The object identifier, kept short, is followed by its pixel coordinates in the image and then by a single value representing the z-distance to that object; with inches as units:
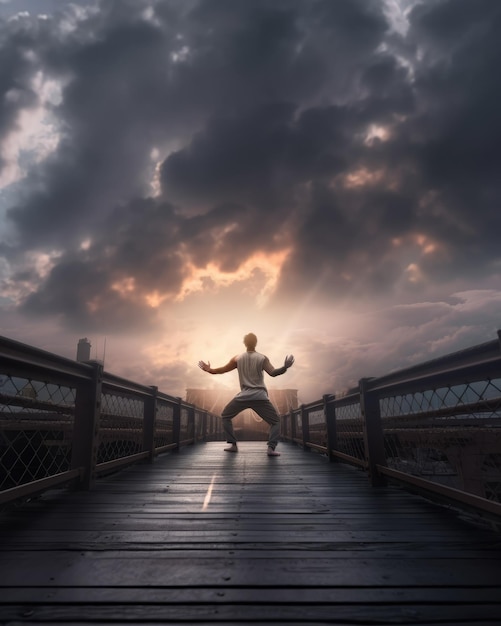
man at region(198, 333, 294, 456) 255.4
